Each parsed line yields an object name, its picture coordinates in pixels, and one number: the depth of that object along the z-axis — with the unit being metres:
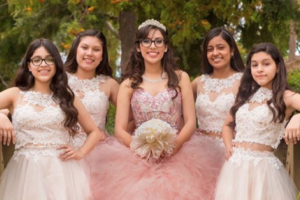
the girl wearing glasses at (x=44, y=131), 4.34
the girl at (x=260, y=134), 4.36
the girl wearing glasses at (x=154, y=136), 4.56
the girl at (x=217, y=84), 5.45
